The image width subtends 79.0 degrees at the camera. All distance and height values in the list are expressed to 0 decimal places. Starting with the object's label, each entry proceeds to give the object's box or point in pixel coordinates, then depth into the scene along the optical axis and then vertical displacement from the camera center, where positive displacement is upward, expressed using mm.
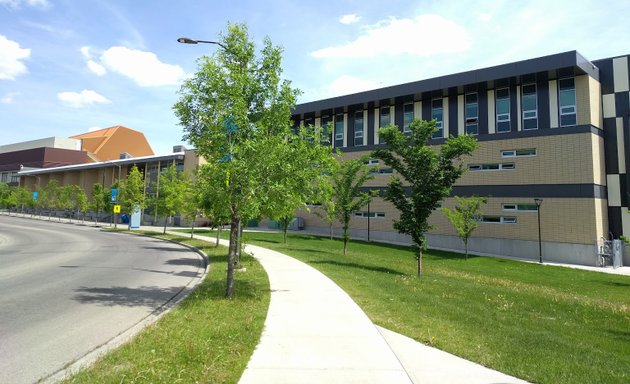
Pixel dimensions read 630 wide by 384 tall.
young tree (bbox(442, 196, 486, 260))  28297 +438
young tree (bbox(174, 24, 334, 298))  9250 +2558
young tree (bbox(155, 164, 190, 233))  30709 +1859
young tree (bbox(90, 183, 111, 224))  48375 +2087
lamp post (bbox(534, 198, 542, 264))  28016 -890
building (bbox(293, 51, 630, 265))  28625 +5929
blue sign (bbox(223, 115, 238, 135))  9500 +2316
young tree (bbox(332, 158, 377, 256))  22672 +1708
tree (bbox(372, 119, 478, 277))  15906 +2077
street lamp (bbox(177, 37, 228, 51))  11008 +5072
